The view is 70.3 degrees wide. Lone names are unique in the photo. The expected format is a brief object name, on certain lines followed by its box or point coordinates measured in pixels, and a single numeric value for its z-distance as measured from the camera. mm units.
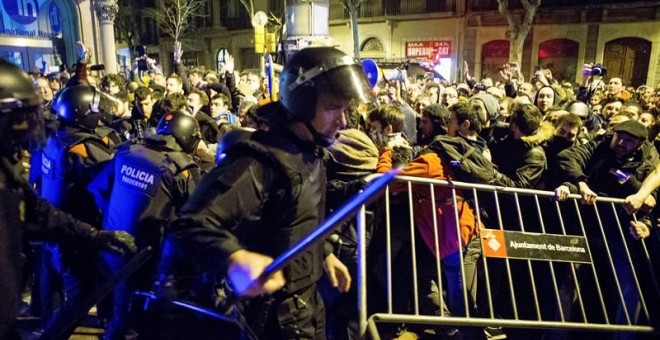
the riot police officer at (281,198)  1761
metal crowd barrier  3088
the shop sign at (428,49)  29094
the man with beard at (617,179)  3760
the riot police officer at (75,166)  3539
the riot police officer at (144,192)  3119
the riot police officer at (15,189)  1773
